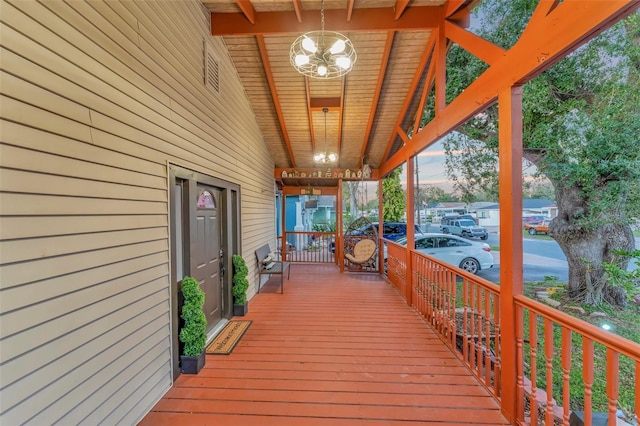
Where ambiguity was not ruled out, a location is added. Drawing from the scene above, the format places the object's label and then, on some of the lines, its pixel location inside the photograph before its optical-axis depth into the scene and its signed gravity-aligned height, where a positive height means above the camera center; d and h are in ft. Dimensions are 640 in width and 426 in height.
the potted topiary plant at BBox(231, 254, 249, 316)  13.39 -3.74
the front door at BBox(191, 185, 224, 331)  10.37 -1.53
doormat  9.93 -5.13
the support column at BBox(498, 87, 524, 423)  6.61 -0.57
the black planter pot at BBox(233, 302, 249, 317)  13.40 -4.88
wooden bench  17.25 -3.62
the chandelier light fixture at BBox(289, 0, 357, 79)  9.18 +5.90
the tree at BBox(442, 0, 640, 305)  12.49 +3.89
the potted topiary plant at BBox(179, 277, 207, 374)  8.56 -3.78
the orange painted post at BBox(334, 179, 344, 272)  23.38 -1.94
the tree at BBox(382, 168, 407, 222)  42.09 +1.90
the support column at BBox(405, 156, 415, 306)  14.79 -0.61
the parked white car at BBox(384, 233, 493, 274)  23.20 -3.59
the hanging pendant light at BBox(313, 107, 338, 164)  19.08 +4.08
